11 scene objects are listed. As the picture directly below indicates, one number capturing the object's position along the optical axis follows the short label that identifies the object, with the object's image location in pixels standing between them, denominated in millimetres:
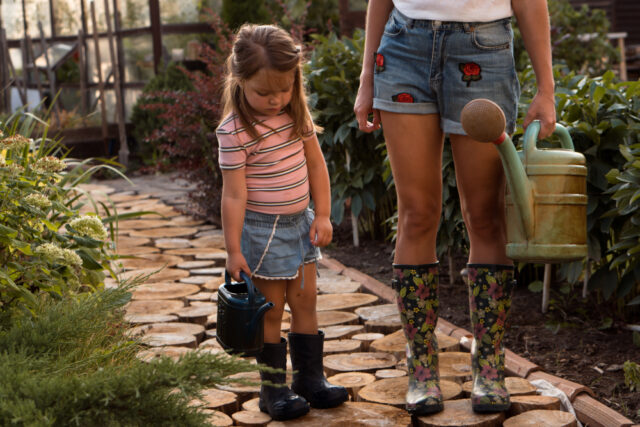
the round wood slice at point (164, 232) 5039
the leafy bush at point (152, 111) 9250
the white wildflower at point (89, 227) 2750
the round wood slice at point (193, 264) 4184
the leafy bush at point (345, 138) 4398
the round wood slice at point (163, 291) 3564
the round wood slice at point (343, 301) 3379
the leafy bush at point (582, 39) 8578
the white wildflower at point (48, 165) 2855
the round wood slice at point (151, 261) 4223
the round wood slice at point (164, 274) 3922
